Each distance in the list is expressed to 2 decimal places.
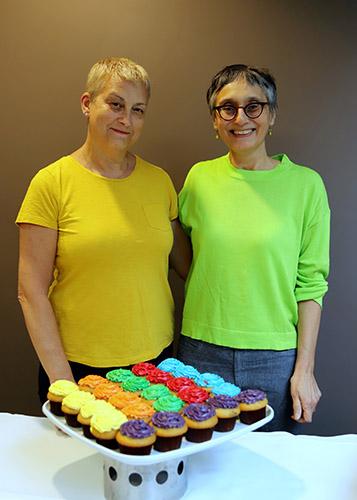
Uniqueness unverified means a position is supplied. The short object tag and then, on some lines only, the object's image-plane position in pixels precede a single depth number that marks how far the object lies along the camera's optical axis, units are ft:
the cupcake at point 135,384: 3.36
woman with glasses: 4.82
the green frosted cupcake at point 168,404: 3.07
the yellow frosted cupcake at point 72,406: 3.05
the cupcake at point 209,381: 3.50
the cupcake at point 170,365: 3.68
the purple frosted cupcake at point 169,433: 2.80
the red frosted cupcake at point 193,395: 3.22
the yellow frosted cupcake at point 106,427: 2.82
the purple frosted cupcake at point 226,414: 3.03
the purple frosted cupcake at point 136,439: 2.72
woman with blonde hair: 4.46
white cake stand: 2.81
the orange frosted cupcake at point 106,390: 3.24
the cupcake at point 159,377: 3.49
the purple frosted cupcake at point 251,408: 3.12
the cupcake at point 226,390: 3.34
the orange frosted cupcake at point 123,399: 3.10
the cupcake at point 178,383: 3.38
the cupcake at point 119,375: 3.50
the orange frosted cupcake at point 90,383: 3.40
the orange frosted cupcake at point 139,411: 2.98
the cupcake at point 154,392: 3.22
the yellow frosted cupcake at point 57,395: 3.20
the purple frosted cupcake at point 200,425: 2.90
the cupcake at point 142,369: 3.58
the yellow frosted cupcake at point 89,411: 2.94
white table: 3.15
